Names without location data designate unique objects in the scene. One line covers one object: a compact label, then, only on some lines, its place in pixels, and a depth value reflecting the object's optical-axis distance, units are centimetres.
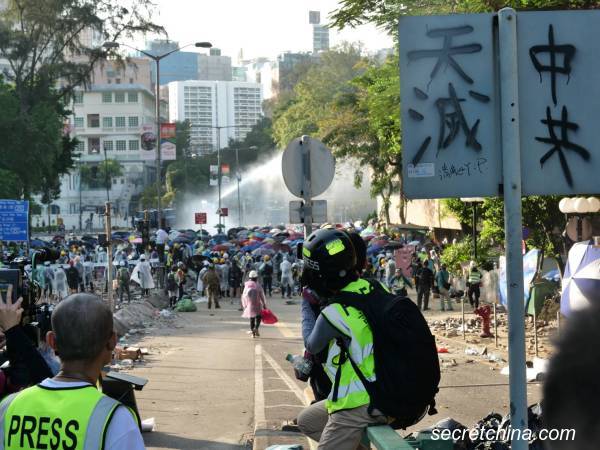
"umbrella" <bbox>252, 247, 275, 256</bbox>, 4275
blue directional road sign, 2423
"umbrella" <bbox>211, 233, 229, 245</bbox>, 5778
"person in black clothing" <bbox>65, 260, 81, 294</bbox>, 3341
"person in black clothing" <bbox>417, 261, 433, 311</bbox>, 2745
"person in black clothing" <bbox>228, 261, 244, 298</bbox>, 3534
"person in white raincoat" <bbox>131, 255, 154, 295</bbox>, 3191
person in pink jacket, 2111
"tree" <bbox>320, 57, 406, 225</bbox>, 4644
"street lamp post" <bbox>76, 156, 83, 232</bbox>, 11805
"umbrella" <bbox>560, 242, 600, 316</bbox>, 865
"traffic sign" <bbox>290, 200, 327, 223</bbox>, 966
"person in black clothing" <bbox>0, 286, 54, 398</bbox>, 414
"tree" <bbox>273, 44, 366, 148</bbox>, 6675
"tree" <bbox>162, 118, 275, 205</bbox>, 11331
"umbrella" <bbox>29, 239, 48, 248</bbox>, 5286
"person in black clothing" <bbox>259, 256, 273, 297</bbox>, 3492
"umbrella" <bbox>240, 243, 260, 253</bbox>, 4691
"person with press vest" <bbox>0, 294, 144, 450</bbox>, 286
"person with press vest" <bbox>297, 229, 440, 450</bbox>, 394
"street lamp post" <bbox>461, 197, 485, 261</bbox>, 2388
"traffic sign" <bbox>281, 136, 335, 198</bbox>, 930
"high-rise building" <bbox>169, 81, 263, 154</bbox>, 17968
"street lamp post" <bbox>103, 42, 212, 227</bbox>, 4294
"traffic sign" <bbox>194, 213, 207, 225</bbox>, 5200
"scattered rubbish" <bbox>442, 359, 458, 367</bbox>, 1508
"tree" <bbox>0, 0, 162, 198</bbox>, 4406
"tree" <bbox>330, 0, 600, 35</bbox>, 1825
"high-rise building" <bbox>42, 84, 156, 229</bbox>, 13588
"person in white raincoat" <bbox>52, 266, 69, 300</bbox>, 2989
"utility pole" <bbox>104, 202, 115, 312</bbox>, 1636
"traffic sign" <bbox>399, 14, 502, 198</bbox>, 333
